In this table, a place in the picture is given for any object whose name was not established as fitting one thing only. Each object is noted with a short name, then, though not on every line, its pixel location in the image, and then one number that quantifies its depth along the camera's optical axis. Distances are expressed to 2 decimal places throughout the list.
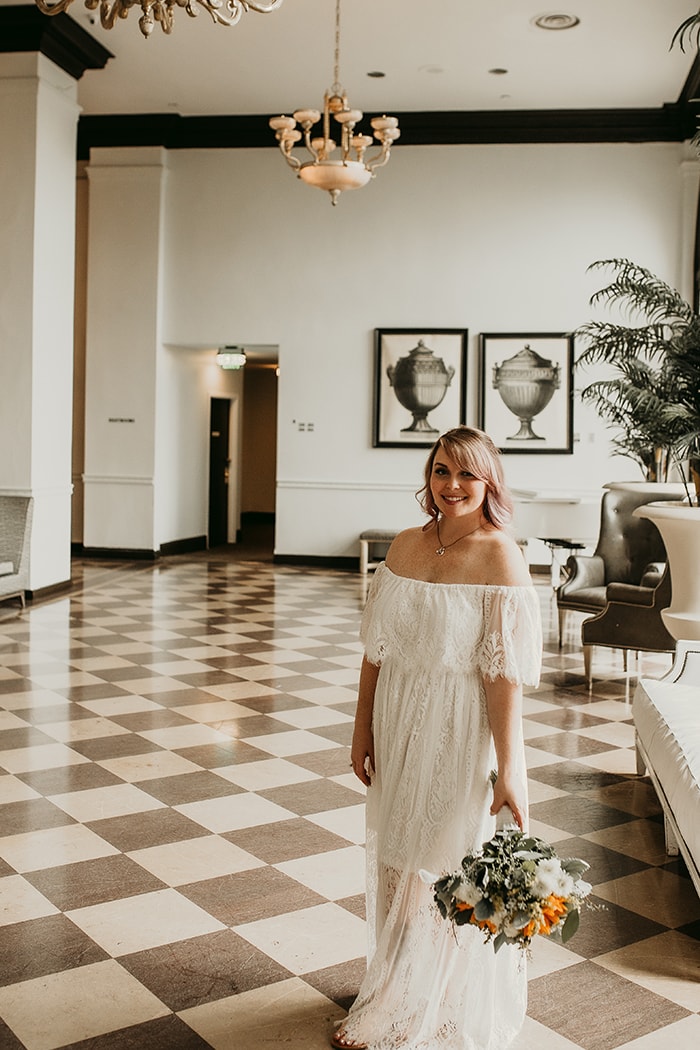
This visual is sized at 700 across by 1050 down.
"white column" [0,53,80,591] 9.66
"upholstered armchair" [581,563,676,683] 6.68
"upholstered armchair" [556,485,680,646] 7.87
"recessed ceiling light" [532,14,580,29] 9.77
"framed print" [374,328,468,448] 12.90
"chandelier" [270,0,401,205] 8.49
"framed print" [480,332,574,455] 12.68
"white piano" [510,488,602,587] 10.62
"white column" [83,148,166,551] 13.24
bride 2.45
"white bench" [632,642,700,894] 3.31
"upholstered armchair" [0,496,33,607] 9.39
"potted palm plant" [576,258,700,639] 5.24
